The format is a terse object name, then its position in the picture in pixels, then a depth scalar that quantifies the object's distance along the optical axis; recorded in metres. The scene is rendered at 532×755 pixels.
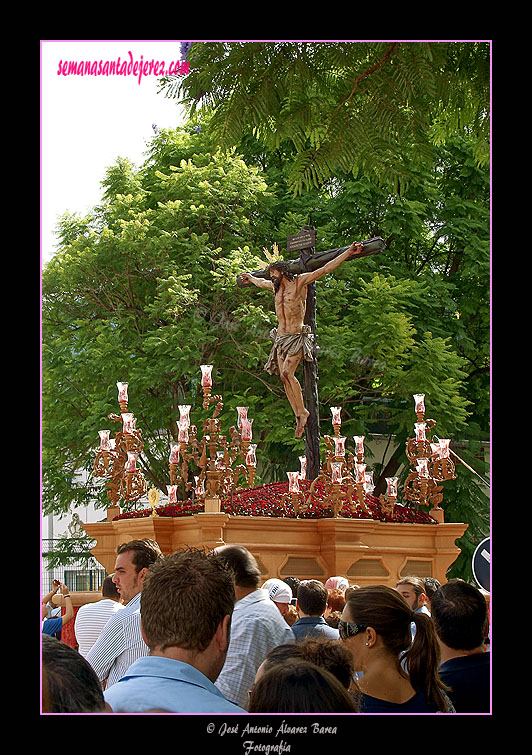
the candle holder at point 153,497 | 14.02
